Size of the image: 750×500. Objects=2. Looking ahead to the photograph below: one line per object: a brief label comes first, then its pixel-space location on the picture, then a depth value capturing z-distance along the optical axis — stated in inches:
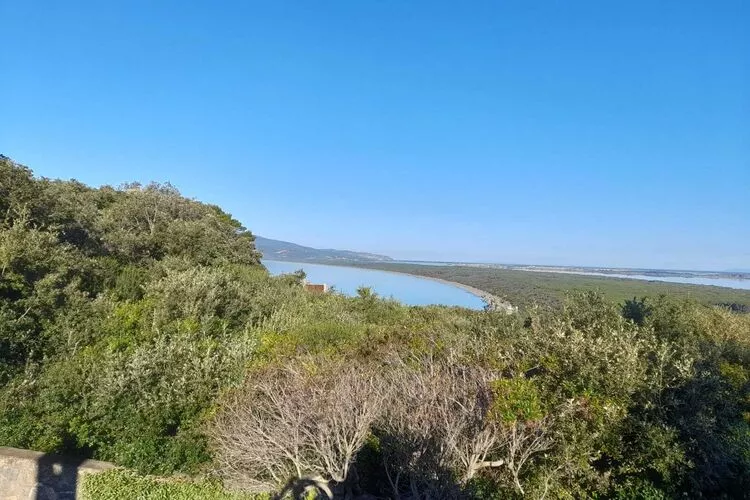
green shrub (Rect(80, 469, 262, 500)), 330.0
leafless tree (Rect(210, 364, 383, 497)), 282.2
